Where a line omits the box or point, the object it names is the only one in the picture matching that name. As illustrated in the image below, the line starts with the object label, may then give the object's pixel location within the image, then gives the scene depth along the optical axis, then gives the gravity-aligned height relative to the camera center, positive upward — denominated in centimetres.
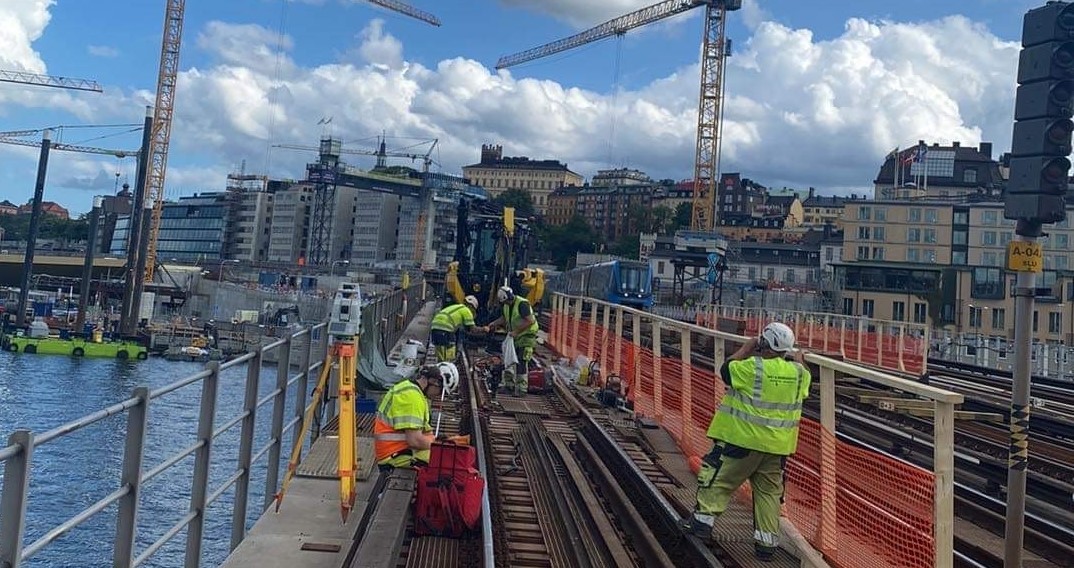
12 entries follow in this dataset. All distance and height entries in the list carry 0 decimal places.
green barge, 5641 -355
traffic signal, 564 +159
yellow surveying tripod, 641 -40
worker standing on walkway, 589 -57
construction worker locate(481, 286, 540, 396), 1314 -5
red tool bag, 630 -123
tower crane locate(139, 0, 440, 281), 8906 +1923
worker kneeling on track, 688 -83
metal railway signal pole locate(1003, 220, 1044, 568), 573 -3
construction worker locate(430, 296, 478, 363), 1258 -7
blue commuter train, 3606 +221
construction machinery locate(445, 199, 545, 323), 2256 +185
